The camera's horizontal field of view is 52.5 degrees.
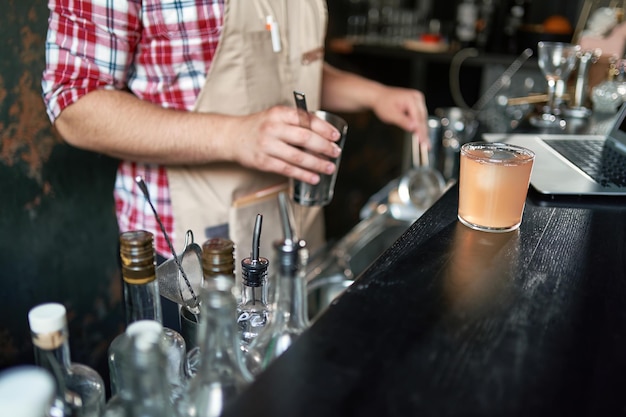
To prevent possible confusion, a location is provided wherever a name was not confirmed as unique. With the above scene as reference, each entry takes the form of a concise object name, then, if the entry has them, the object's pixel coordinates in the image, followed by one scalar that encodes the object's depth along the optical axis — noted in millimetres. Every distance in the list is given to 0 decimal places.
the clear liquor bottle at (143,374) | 447
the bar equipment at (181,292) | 679
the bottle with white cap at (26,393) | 408
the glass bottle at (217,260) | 561
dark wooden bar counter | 468
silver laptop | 957
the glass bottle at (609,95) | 1664
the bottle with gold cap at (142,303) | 549
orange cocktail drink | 790
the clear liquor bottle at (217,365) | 486
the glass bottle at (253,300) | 654
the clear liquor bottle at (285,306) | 518
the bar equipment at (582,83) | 1672
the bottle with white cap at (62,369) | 496
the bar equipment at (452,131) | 1924
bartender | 1093
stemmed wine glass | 1607
